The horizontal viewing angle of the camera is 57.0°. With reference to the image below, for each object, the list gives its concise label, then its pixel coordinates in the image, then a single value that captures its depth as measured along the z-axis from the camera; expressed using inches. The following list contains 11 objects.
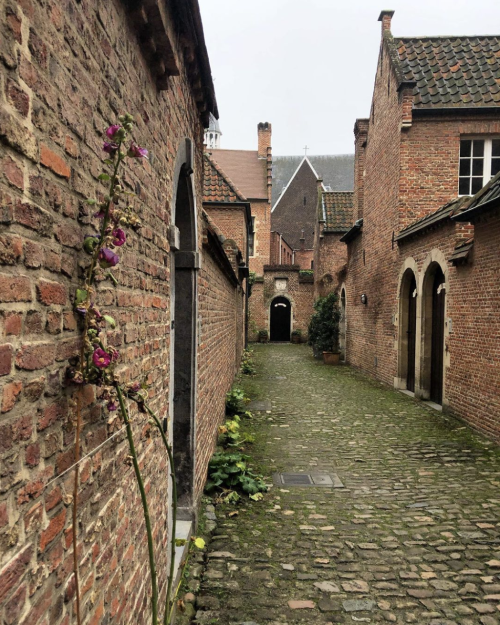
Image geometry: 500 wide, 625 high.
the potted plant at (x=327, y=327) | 749.9
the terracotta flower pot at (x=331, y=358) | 725.9
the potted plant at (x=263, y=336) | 1135.0
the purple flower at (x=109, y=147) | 62.8
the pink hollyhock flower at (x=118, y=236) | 62.5
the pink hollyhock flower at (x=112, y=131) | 62.3
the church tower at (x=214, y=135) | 2807.6
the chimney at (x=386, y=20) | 550.9
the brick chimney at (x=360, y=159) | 697.6
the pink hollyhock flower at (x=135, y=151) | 65.4
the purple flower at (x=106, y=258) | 59.8
